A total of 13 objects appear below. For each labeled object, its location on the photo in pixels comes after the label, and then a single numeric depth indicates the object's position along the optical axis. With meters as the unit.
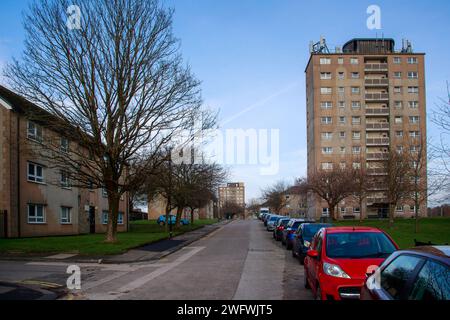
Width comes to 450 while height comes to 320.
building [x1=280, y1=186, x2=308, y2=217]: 62.09
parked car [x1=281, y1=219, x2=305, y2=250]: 23.26
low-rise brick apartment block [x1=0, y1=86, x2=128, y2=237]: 26.48
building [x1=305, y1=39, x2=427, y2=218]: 78.19
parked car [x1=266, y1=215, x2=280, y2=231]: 44.67
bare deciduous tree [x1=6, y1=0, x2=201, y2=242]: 22.66
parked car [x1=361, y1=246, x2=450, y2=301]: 4.32
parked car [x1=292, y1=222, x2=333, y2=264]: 16.83
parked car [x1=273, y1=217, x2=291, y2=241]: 29.75
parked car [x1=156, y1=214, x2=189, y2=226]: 60.31
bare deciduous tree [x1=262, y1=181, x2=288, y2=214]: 101.81
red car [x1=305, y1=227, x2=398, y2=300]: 7.89
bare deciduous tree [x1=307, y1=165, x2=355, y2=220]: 50.92
